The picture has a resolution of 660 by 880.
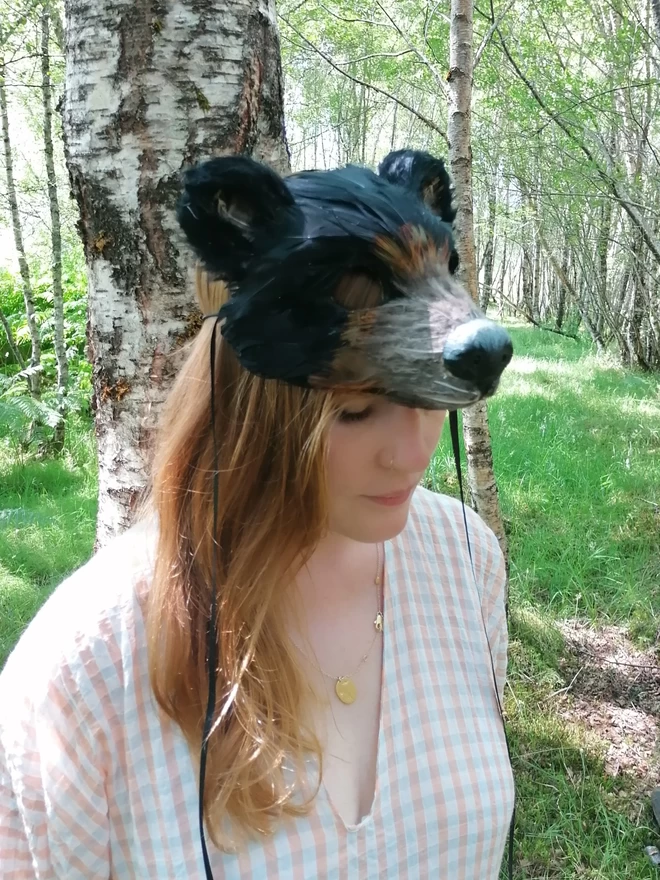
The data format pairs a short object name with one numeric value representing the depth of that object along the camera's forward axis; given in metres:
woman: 0.73
